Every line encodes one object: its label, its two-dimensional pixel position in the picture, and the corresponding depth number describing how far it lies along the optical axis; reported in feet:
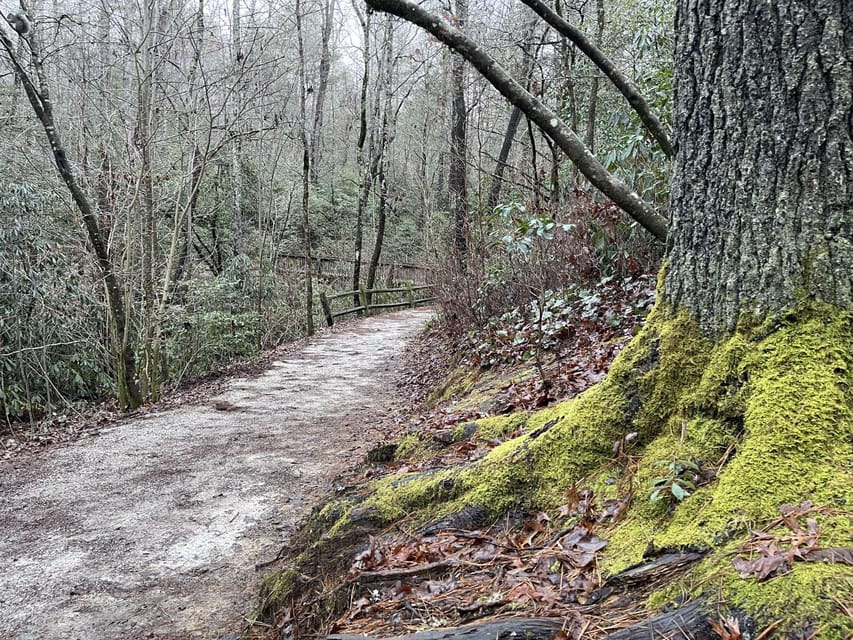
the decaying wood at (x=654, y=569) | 5.37
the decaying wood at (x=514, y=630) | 5.33
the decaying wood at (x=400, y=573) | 7.63
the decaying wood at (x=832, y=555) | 4.39
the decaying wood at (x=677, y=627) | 4.48
